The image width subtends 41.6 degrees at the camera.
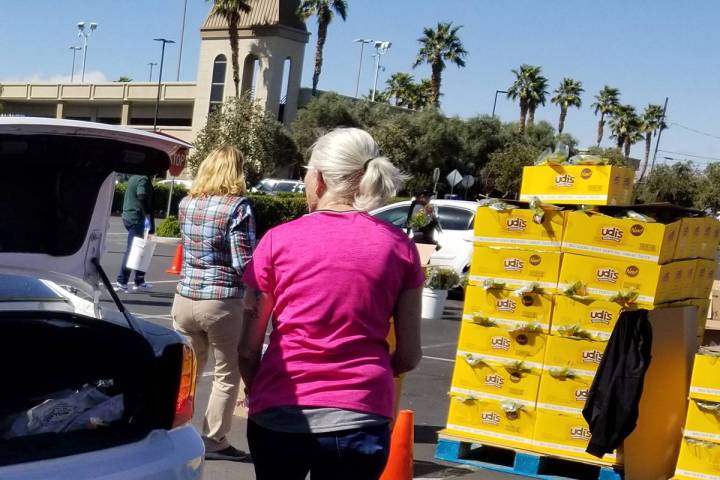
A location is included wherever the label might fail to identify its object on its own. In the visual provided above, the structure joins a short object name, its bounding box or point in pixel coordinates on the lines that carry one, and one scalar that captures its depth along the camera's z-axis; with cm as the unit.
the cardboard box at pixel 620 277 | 597
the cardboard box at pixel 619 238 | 596
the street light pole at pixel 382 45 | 6638
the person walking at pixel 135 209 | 1239
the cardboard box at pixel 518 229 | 620
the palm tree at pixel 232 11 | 4378
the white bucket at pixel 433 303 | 1370
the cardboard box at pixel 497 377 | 628
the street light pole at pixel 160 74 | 5209
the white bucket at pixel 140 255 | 1157
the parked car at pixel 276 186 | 4110
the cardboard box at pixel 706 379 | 588
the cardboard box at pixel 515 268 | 619
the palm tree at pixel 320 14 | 4975
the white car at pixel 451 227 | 1662
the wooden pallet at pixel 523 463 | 622
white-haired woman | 296
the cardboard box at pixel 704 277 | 655
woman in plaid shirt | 557
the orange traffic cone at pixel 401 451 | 516
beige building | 4822
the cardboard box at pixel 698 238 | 627
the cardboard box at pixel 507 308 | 622
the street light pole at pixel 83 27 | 7512
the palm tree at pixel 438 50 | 5562
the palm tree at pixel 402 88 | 7225
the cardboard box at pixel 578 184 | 632
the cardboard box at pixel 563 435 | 618
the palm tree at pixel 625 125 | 6925
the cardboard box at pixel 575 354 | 612
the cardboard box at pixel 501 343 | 627
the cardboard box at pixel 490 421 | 633
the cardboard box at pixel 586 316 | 607
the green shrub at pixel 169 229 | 2444
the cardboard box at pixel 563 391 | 616
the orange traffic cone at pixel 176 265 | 1497
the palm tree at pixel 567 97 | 6612
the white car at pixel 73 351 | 293
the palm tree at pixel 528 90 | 6147
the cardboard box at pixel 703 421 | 588
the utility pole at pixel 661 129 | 6684
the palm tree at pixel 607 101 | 6981
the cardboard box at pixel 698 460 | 589
